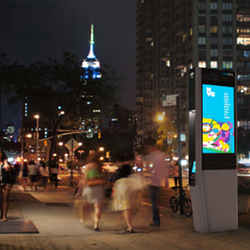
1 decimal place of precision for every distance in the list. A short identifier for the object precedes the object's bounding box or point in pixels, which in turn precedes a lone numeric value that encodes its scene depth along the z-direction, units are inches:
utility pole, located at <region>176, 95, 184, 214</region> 552.2
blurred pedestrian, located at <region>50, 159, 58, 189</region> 1128.6
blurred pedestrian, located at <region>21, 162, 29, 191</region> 1160.2
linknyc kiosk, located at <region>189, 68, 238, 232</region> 416.8
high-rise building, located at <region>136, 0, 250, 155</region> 4281.5
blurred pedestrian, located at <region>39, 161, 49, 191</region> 1103.8
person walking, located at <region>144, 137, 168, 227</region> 447.2
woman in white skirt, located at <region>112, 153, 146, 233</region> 410.6
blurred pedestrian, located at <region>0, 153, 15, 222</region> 468.5
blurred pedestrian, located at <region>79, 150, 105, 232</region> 431.5
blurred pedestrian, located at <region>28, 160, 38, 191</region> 1056.8
